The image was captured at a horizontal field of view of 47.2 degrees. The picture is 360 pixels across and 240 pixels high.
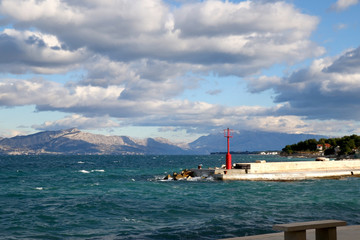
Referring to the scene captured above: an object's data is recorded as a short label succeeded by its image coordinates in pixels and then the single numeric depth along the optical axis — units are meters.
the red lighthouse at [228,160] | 45.41
